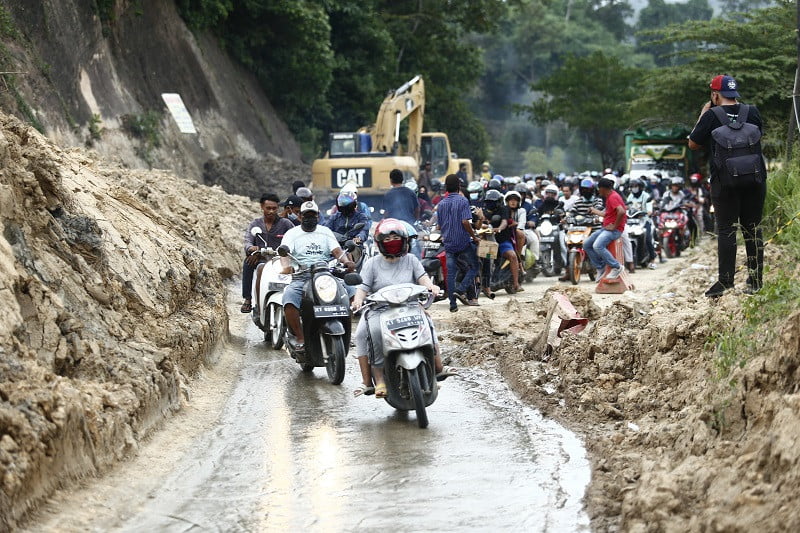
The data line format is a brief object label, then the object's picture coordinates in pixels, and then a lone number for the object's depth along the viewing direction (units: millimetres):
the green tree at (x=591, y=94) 71875
